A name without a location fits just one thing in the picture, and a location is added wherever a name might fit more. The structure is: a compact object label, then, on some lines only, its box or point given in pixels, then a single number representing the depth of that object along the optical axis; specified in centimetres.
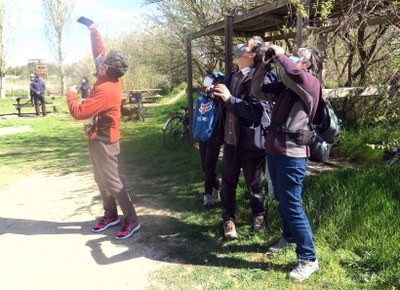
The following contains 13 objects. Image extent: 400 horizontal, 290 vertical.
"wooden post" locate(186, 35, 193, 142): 740
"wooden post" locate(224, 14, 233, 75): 564
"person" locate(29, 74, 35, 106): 1553
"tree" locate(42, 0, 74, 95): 3080
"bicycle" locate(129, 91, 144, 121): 1351
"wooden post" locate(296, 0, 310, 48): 389
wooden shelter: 400
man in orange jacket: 325
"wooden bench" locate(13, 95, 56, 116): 1593
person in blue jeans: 248
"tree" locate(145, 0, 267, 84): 927
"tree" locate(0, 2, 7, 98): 2589
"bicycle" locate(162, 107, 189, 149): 831
